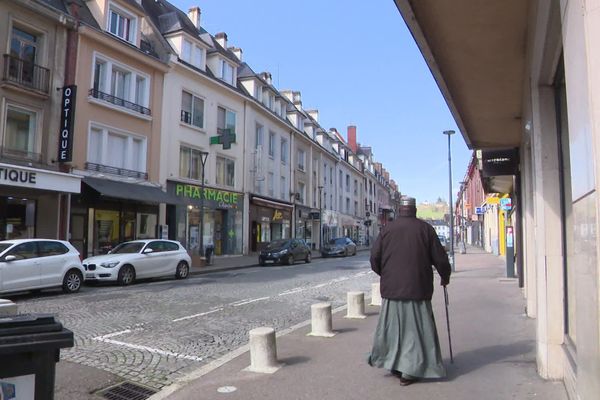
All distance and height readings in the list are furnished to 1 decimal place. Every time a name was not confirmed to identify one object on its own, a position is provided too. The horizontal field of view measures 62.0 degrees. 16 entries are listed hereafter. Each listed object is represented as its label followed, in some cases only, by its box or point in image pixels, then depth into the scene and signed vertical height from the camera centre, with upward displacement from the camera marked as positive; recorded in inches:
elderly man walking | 191.5 -23.5
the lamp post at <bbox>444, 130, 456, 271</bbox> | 994.1 +134.0
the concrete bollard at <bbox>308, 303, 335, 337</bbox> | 293.6 -47.5
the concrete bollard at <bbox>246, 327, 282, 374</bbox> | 220.8 -49.7
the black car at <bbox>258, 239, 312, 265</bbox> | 1008.8 -24.8
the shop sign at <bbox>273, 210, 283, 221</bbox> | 1470.2 +73.6
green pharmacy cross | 1103.6 +223.0
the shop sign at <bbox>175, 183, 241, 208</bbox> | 1020.5 +98.1
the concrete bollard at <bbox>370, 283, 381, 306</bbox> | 420.1 -46.5
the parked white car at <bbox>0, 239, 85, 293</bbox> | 460.8 -28.6
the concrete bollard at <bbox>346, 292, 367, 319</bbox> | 358.3 -46.8
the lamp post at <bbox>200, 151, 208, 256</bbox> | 932.0 +77.8
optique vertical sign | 741.3 +167.2
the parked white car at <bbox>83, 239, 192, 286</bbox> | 591.5 -31.2
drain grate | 202.3 -64.1
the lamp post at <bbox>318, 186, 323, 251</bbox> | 1843.0 +63.5
